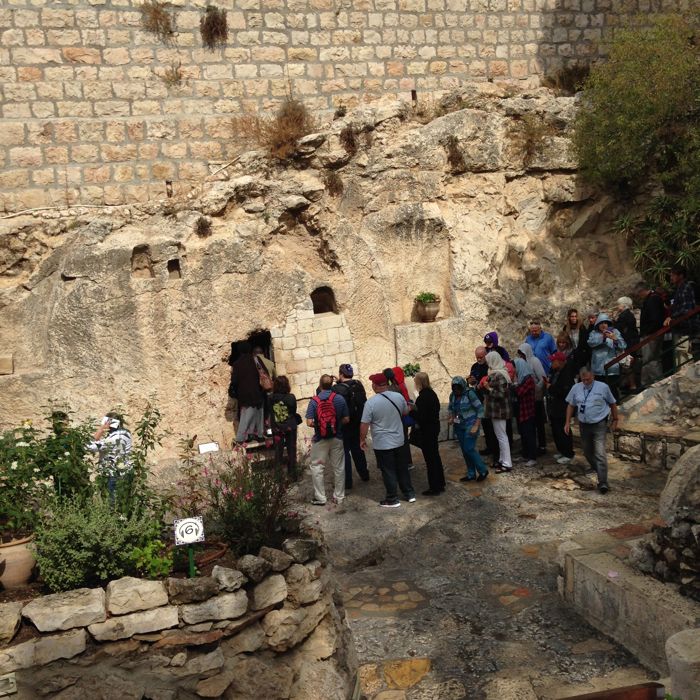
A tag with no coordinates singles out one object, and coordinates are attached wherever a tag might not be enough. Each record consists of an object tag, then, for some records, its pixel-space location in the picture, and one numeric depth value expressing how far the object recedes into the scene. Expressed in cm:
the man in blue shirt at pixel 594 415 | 877
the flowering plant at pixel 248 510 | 584
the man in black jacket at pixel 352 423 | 978
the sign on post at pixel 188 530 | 523
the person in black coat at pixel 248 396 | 1139
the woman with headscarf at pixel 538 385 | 1036
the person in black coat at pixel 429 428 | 944
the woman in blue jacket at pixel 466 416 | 954
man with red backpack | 916
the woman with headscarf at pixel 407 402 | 939
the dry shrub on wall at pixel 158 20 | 1260
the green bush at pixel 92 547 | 520
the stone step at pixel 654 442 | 950
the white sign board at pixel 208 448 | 638
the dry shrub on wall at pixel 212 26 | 1291
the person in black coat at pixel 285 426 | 1001
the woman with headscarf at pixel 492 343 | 1019
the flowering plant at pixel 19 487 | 556
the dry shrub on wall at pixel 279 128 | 1288
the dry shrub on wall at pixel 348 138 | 1285
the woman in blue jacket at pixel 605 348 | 1062
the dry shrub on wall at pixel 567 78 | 1446
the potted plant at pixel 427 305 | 1267
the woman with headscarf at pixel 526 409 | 1002
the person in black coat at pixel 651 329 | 1121
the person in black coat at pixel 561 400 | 1001
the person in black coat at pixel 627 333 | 1124
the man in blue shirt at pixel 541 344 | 1091
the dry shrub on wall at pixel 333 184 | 1283
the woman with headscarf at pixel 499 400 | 980
